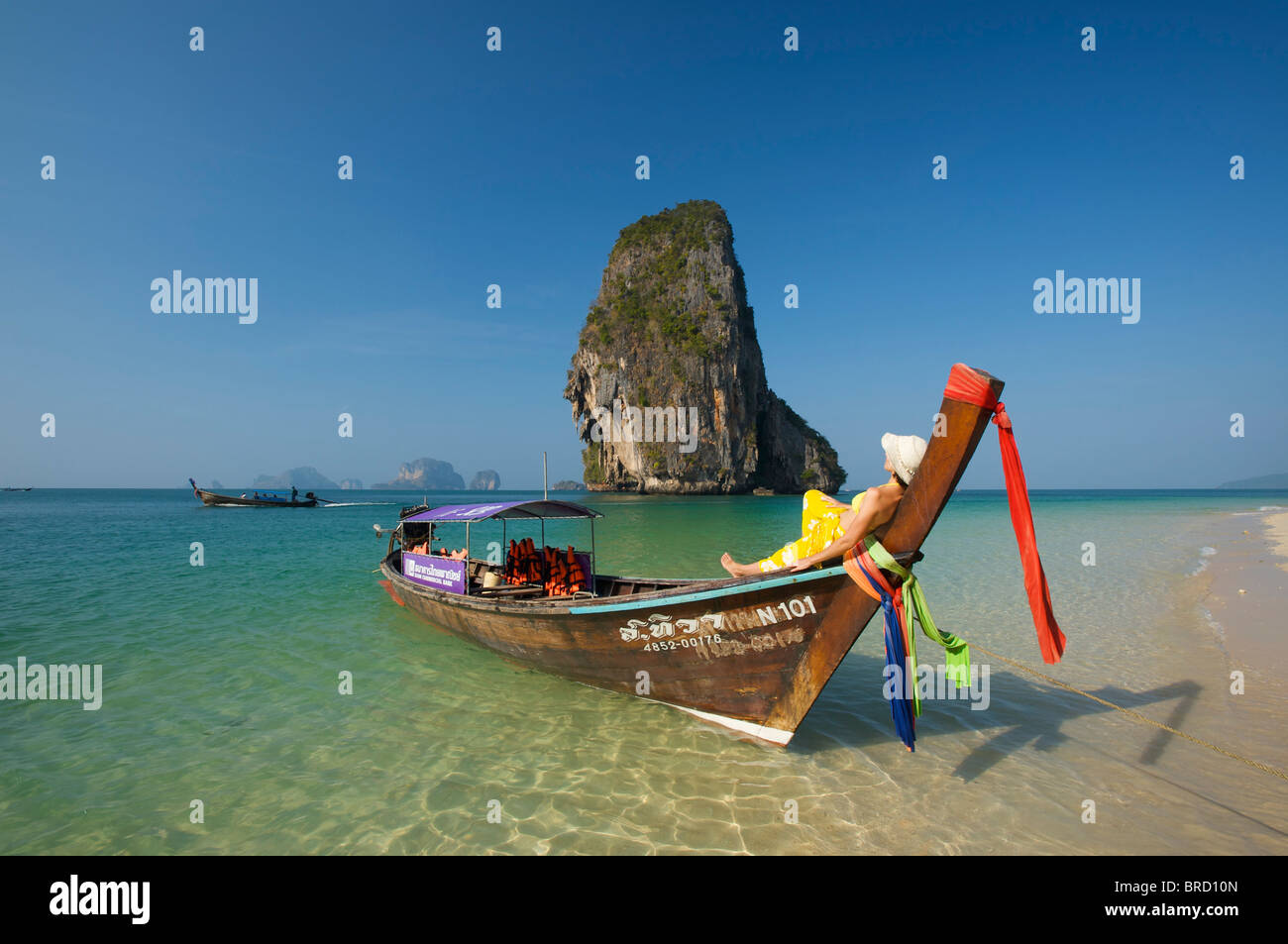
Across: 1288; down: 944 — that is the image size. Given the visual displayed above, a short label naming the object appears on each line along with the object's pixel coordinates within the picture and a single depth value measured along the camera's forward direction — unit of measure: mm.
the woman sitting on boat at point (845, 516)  4387
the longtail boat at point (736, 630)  4180
